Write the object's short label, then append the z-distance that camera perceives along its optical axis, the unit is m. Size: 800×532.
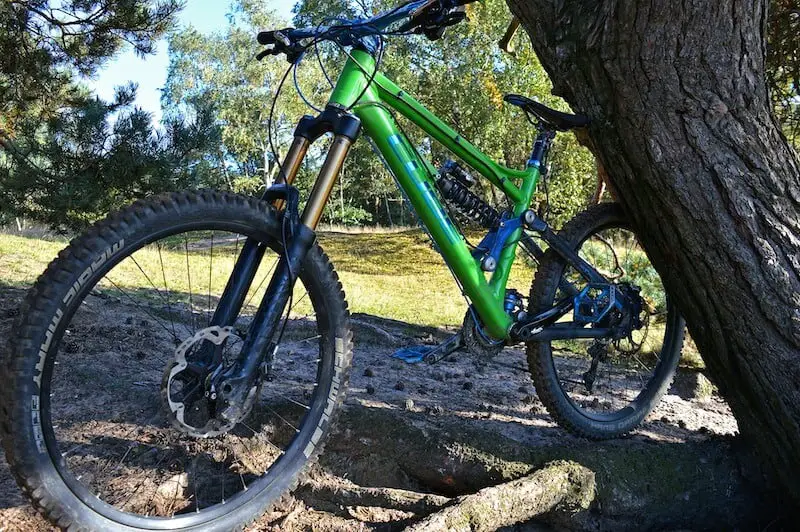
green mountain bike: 1.56
